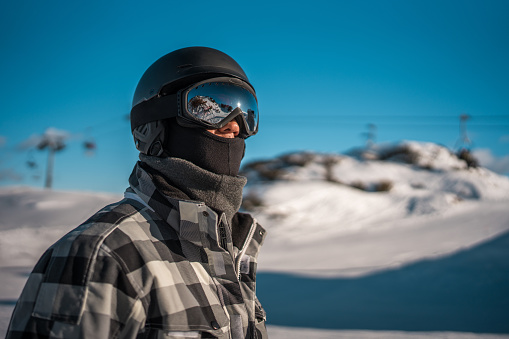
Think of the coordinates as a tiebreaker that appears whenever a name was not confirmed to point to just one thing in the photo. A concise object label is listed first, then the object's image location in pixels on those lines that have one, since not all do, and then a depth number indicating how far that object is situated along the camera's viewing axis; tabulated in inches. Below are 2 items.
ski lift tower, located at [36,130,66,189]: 1372.0
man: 42.7
